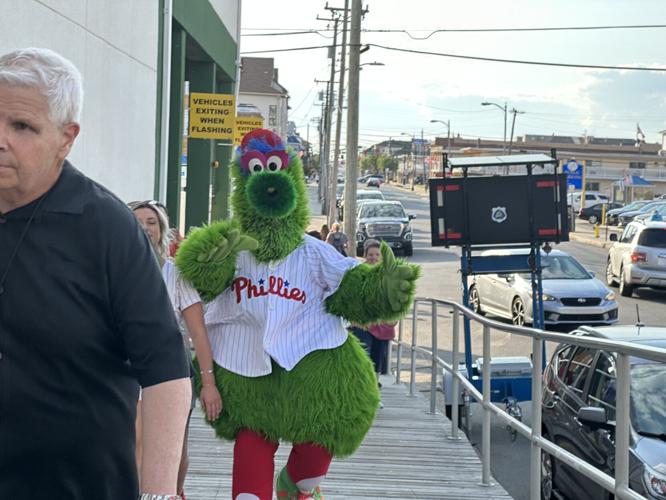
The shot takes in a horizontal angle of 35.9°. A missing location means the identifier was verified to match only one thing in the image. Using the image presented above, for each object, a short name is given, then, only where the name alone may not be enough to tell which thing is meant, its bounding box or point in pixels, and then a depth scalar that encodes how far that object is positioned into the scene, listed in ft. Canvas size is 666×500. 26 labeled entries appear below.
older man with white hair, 7.56
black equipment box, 37.09
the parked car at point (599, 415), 18.98
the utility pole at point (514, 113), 314.76
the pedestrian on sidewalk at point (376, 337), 33.15
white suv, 76.23
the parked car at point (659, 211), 136.26
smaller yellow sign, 57.67
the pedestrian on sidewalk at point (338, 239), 62.94
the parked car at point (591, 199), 213.25
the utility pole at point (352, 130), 76.43
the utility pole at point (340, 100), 127.85
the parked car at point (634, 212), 164.55
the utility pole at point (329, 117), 175.81
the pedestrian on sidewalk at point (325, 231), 70.77
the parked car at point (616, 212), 180.75
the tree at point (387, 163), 597.11
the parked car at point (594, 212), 202.90
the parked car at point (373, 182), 360.28
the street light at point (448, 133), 360.28
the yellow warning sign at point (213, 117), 46.83
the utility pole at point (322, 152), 227.40
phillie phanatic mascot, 14.75
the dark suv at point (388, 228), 117.91
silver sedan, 61.16
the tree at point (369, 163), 620.08
